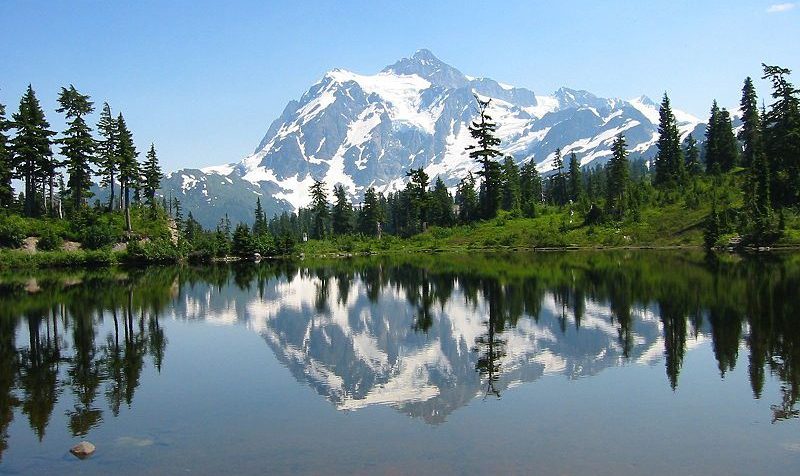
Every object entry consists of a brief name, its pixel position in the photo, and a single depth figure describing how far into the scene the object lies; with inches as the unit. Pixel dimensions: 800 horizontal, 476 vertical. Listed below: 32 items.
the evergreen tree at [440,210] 5280.5
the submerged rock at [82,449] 605.9
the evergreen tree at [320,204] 6156.5
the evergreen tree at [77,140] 3683.6
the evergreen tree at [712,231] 3353.8
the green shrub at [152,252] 3644.2
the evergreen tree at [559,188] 6697.8
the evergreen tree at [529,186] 4835.1
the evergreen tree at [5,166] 3528.5
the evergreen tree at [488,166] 4758.9
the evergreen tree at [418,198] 5191.9
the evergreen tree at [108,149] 3794.5
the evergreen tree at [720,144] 4736.7
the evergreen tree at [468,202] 5059.1
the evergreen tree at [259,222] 6696.9
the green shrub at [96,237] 3602.4
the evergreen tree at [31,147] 3619.6
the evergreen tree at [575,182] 6358.3
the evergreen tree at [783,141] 3745.1
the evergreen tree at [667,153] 4837.6
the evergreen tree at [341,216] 6476.4
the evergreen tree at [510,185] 5861.2
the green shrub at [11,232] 3297.2
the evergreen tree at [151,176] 4584.2
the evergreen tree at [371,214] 6097.4
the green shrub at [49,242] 3448.1
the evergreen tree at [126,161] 3814.0
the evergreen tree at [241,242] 4399.6
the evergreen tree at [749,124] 4512.1
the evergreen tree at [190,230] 6529.0
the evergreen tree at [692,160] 5054.1
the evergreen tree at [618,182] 4333.2
